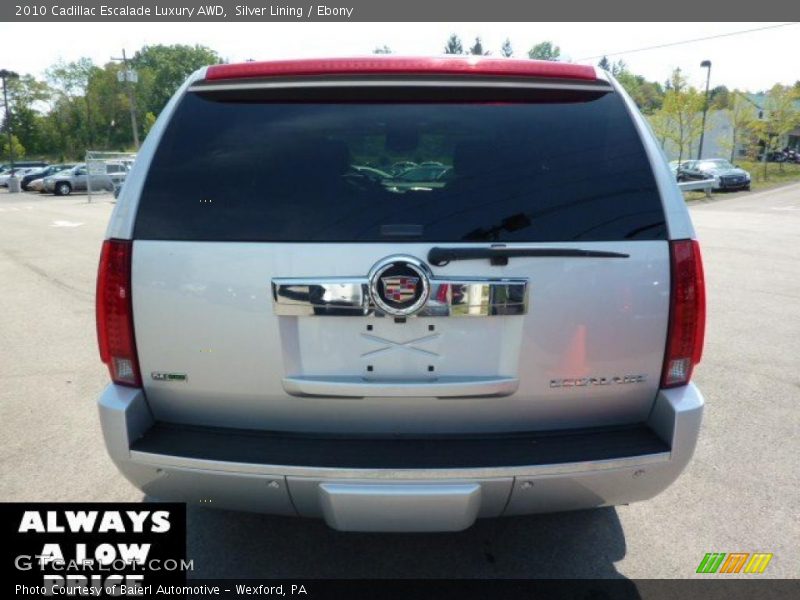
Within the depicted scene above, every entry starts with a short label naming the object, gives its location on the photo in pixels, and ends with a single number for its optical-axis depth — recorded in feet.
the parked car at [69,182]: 119.65
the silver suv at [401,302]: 6.61
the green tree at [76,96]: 267.92
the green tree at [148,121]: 238.62
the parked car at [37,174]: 143.40
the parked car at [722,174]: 102.99
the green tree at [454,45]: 306.86
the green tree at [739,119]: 138.82
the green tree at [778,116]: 139.54
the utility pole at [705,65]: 138.51
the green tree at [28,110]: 239.91
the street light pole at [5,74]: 122.11
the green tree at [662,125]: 145.38
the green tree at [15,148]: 223.73
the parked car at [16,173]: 152.76
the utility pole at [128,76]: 134.37
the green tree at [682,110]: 136.56
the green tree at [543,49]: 373.44
